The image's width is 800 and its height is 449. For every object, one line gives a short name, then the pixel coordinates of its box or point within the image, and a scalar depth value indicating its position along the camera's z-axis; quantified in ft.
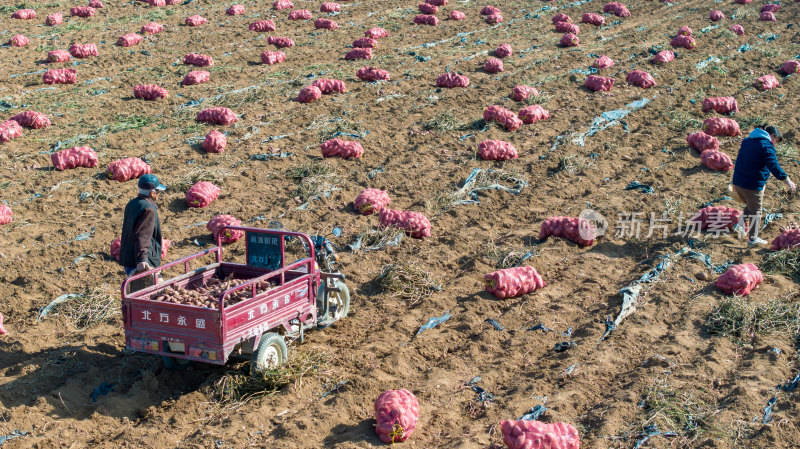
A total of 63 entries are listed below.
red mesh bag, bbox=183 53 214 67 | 61.98
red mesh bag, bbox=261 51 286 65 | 63.05
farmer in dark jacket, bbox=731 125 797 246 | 35.17
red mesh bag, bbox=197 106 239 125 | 49.32
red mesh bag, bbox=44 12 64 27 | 73.24
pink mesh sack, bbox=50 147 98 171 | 42.11
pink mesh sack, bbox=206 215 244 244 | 35.12
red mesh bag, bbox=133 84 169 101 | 54.13
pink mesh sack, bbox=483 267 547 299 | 29.73
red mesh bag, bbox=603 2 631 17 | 82.12
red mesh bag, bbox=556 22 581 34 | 74.69
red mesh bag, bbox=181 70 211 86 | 57.41
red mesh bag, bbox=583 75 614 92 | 56.29
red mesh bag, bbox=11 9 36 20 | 74.69
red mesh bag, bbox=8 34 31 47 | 65.82
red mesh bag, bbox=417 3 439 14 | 80.22
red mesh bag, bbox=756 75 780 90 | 57.98
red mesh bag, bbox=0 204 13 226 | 36.19
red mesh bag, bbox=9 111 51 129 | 48.37
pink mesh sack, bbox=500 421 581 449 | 19.76
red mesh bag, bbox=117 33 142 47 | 66.74
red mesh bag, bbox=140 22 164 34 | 71.10
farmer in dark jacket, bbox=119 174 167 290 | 27.02
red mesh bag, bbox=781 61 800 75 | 61.77
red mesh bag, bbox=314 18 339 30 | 74.13
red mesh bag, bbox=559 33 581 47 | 69.56
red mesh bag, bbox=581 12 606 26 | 78.38
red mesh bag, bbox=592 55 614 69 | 61.31
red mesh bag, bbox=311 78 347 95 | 55.26
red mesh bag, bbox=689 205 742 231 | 36.09
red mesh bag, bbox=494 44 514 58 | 65.92
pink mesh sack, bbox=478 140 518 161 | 44.39
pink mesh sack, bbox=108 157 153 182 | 40.95
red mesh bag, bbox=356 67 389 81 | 58.03
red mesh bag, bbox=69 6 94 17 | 76.48
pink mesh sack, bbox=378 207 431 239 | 35.42
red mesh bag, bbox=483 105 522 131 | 49.29
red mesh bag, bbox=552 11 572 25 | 77.46
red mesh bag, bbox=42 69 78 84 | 57.31
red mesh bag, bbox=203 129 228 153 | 45.09
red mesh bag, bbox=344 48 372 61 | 64.39
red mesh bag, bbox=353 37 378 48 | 67.62
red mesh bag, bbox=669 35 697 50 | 67.05
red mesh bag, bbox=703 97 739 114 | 52.60
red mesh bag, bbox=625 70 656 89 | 57.21
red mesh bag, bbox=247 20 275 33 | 72.28
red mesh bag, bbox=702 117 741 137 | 48.24
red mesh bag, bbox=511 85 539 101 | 54.34
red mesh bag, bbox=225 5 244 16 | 78.23
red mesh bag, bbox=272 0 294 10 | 80.69
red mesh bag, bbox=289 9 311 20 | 77.36
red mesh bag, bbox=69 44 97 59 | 63.00
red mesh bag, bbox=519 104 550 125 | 50.37
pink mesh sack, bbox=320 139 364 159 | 44.47
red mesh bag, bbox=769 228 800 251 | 33.01
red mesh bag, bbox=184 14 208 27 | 74.13
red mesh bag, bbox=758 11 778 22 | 77.82
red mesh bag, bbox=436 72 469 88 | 57.28
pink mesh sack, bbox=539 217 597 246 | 34.81
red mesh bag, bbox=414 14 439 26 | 77.25
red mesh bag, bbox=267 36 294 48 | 68.18
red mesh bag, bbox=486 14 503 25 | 78.59
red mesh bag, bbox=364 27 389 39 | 71.05
